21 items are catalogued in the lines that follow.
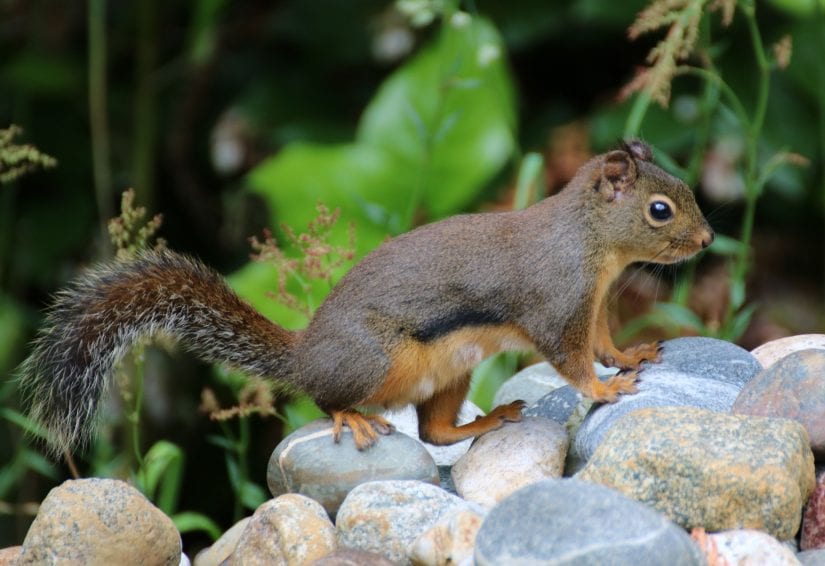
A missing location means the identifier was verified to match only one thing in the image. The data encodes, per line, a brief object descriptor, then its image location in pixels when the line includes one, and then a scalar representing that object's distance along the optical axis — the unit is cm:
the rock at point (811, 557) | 454
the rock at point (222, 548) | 553
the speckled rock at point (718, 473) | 455
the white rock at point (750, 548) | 432
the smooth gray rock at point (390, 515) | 482
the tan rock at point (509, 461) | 527
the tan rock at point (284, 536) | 491
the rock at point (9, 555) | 520
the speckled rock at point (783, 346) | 605
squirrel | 573
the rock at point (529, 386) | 679
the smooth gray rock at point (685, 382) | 549
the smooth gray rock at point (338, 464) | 539
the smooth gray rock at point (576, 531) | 396
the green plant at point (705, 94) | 612
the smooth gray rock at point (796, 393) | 495
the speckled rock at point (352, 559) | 450
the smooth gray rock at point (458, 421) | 634
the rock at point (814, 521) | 483
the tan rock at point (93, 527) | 484
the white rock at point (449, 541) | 445
